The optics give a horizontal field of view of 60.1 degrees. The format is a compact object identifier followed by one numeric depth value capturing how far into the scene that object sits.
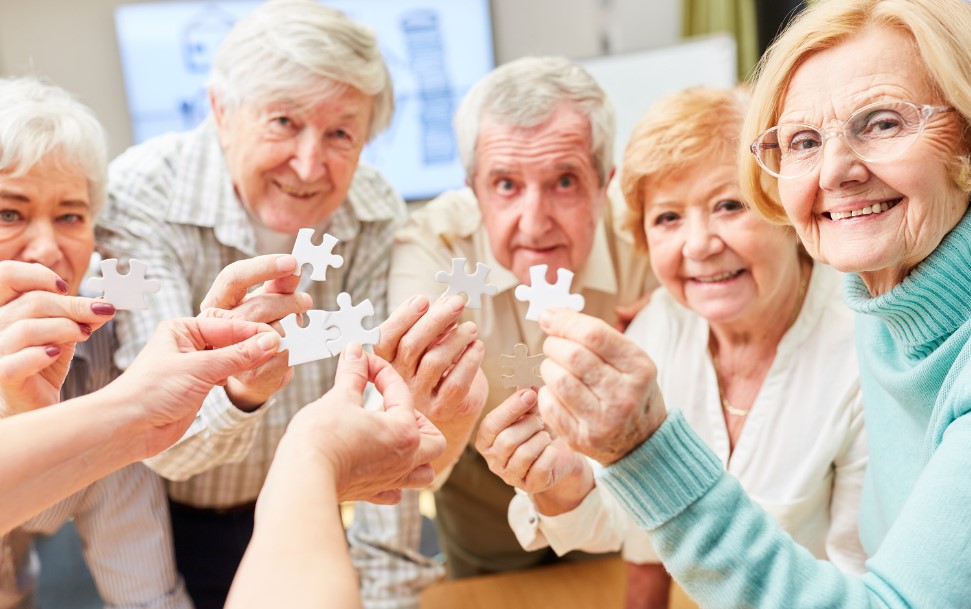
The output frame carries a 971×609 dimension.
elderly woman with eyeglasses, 1.15
